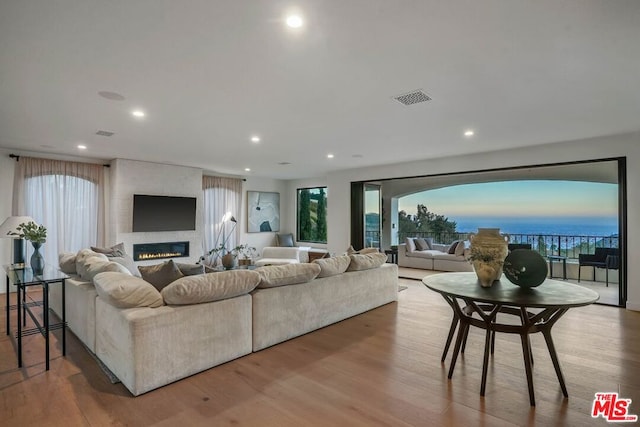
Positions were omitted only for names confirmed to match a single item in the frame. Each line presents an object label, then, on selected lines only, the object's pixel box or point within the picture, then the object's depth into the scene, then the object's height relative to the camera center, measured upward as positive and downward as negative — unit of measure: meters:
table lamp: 3.90 -0.17
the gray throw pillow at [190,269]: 3.07 -0.49
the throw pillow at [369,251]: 4.89 -0.51
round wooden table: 2.18 -0.57
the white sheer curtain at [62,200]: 5.65 +0.34
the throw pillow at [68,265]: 3.78 -0.54
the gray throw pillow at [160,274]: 2.86 -0.50
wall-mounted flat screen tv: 6.58 +0.11
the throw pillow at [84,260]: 3.32 -0.44
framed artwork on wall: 9.21 +0.19
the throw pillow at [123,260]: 4.67 -0.63
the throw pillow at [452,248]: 8.48 -0.83
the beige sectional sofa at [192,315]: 2.37 -0.85
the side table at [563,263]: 7.17 -1.04
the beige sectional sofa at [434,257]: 8.05 -1.04
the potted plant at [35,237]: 3.49 -0.21
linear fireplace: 6.71 -0.70
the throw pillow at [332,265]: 3.77 -0.57
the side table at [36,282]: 2.71 -0.57
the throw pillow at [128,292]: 2.45 -0.57
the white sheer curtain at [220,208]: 8.16 +0.26
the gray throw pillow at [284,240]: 9.62 -0.67
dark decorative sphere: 2.44 -0.39
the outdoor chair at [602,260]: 6.29 -0.87
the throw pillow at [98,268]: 3.07 -0.47
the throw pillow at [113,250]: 4.90 -0.51
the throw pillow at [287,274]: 3.19 -0.58
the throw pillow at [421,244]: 9.16 -0.77
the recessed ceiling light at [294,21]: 1.95 +1.20
